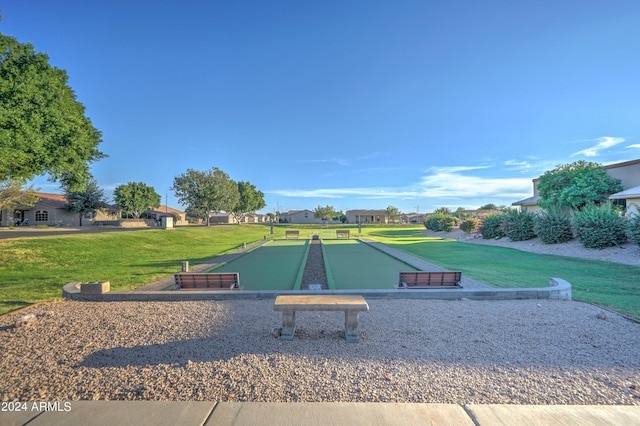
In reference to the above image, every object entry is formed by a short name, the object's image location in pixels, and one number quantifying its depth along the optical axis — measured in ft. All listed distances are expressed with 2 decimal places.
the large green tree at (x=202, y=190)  139.85
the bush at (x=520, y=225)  70.85
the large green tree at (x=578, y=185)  70.03
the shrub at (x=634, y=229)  45.95
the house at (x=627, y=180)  59.41
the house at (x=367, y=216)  297.53
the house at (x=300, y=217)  321.73
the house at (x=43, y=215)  132.36
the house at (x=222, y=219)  231.50
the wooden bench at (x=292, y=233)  89.69
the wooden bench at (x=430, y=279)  25.17
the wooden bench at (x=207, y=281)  24.76
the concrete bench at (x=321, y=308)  14.44
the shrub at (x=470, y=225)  101.86
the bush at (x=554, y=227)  61.72
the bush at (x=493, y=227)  81.41
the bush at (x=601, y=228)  51.01
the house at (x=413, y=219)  290.56
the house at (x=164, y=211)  201.58
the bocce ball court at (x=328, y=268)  29.58
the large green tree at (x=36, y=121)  38.65
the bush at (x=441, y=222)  124.36
